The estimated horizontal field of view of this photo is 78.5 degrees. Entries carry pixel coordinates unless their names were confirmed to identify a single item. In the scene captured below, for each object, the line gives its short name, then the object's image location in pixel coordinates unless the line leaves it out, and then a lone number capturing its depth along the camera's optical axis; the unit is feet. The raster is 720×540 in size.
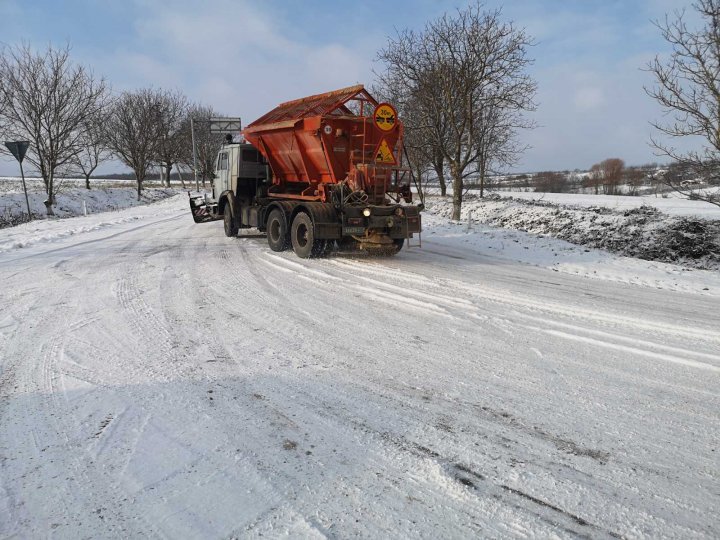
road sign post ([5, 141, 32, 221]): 51.19
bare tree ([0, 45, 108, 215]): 69.72
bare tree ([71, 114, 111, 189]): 82.54
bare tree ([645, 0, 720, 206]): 29.84
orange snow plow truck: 29.89
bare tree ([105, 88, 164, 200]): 123.44
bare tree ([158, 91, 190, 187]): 144.66
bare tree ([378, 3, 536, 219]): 49.90
